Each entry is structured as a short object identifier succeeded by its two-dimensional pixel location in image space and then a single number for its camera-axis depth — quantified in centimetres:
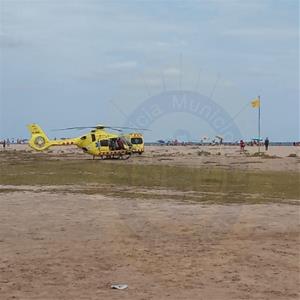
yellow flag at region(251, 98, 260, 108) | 5986
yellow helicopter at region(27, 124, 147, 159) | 4872
